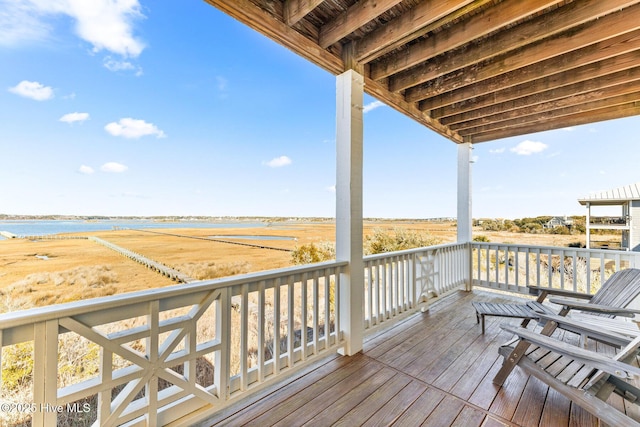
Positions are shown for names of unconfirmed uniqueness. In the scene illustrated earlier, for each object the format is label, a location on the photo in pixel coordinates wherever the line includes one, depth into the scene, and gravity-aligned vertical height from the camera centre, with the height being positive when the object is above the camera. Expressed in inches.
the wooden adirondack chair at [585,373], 53.2 -40.8
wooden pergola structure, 74.5 +58.7
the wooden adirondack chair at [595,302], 92.9 -33.5
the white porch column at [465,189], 176.6 +19.5
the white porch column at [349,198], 94.5 +6.9
